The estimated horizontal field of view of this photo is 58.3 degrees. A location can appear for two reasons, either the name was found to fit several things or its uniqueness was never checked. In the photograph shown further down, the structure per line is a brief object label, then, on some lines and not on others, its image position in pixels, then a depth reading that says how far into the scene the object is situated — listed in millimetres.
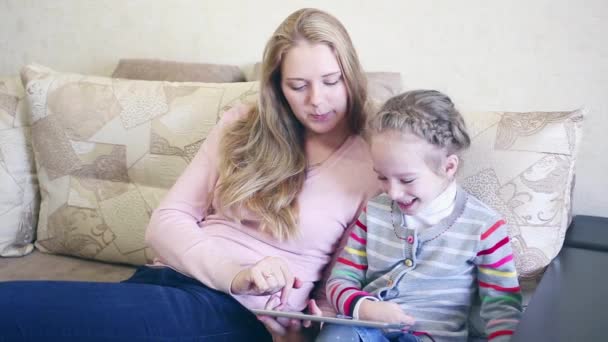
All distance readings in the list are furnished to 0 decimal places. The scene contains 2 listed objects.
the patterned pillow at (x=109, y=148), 1496
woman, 1006
